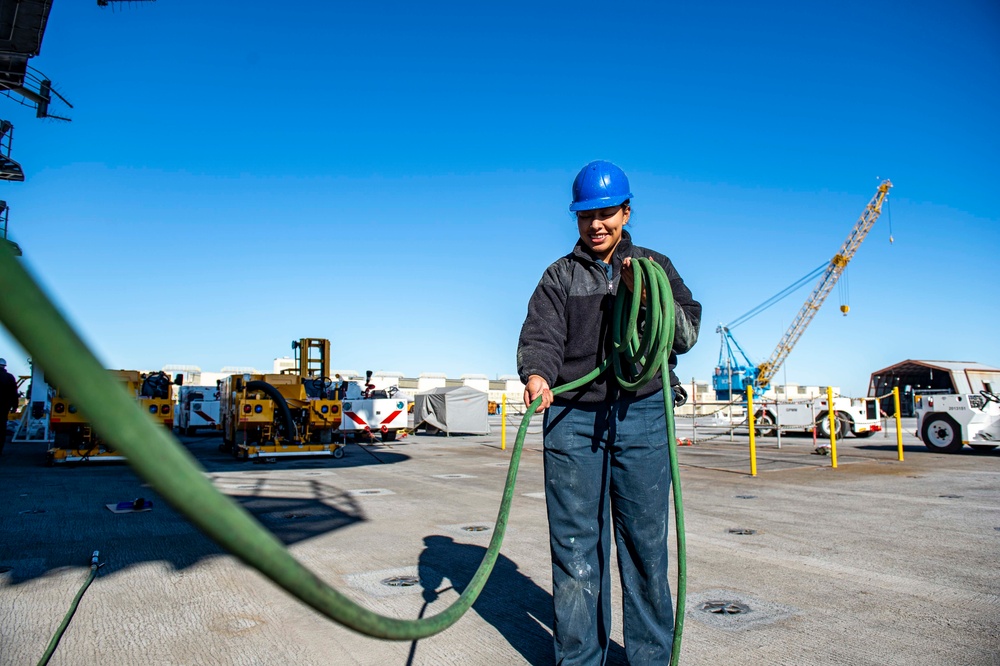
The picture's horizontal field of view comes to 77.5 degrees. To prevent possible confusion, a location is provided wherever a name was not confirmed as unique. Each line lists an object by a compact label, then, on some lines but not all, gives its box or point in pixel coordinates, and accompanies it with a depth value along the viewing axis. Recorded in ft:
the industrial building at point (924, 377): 79.30
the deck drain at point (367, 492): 24.32
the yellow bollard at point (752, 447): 30.76
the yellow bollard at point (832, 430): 33.27
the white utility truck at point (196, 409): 64.34
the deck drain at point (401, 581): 11.77
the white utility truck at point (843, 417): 65.98
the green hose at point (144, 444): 2.07
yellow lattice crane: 172.86
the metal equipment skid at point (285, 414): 37.91
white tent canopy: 73.00
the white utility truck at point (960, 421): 42.98
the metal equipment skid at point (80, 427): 34.55
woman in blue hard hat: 7.78
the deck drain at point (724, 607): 10.32
